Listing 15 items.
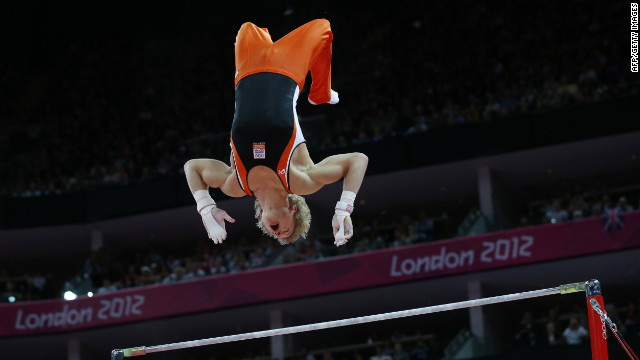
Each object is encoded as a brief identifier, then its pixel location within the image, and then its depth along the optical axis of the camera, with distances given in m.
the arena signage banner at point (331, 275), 18.38
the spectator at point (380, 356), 17.89
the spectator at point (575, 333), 16.75
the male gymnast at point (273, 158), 7.64
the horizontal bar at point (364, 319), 7.43
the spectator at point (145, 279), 21.39
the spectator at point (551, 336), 16.80
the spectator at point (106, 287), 21.28
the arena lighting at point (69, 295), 21.18
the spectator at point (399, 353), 17.86
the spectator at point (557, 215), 18.55
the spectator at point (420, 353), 17.94
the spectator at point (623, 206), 17.97
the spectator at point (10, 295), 21.64
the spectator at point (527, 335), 17.11
